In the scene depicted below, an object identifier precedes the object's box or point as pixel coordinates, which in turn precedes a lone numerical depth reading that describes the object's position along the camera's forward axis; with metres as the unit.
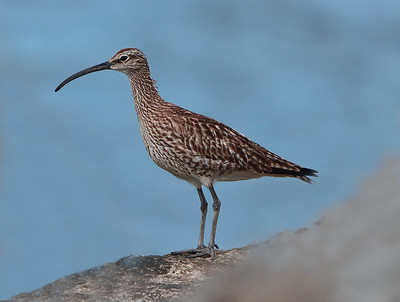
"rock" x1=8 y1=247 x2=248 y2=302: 15.09
